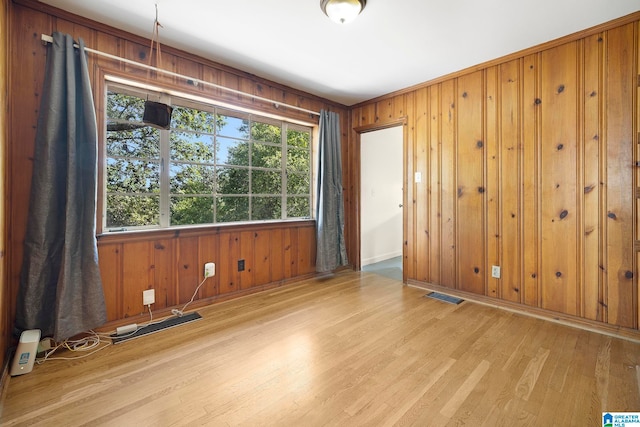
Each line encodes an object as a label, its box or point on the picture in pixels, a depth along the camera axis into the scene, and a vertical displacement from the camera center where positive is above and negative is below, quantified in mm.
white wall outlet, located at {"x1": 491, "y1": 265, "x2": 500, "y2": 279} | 2795 -628
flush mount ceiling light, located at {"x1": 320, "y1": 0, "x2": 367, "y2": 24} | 1884 +1379
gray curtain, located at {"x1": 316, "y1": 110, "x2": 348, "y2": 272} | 3658 +130
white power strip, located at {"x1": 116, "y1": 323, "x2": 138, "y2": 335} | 2215 -916
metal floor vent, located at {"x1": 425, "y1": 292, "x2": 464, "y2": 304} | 2924 -951
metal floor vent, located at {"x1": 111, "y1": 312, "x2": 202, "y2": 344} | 2156 -943
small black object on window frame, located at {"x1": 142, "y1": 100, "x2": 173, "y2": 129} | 2041 +729
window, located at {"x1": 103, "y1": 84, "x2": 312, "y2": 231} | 2391 +471
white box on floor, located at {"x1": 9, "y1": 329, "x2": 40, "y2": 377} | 1709 -862
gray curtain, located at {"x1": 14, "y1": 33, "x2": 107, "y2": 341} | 1913 +24
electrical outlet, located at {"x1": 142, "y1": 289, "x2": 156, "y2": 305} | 2420 -721
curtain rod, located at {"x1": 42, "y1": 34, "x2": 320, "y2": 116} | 2071 +1243
